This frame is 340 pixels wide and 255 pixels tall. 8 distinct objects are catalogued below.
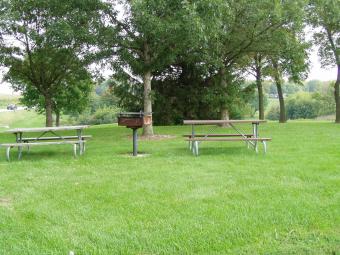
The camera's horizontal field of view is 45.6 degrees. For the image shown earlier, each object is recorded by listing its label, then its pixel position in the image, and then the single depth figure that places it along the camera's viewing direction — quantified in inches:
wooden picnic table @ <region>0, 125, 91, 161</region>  335.6
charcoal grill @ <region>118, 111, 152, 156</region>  335.9
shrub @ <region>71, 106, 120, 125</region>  2084.0
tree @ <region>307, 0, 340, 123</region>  786.7
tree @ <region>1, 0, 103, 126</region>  494.6
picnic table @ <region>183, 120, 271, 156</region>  341.7
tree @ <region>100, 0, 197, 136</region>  444.8
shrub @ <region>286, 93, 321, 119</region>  2620.6
